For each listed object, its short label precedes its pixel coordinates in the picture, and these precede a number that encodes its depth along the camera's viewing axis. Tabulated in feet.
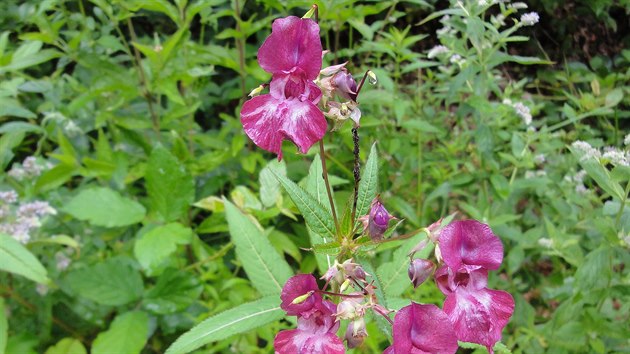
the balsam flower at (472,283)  0.50
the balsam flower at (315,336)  0.50
